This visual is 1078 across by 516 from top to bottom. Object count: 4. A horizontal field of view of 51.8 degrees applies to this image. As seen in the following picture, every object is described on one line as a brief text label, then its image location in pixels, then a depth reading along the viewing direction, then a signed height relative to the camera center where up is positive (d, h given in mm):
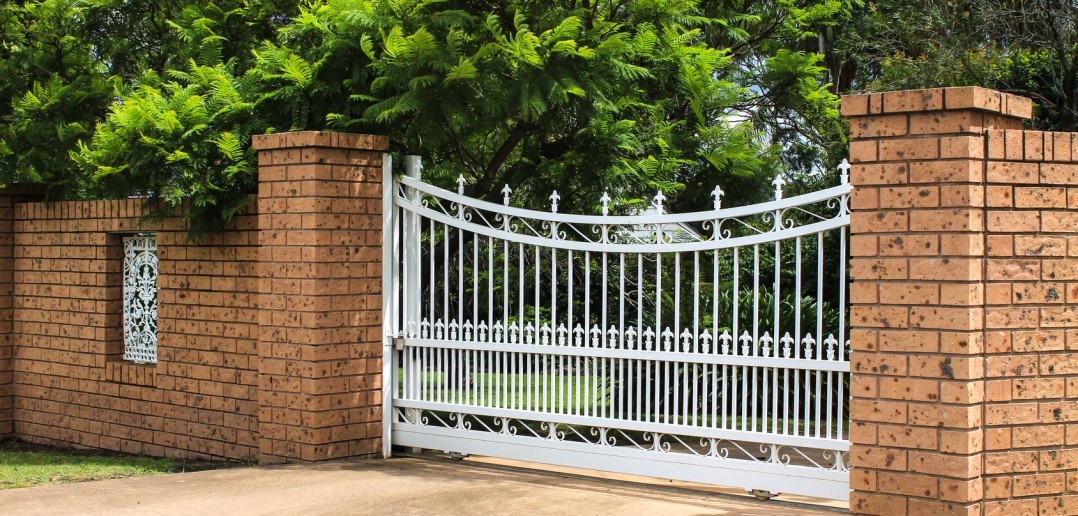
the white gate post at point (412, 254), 7836 +50
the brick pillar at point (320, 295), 7543 -238
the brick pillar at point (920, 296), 5137 -159
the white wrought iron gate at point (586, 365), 6082 -659
